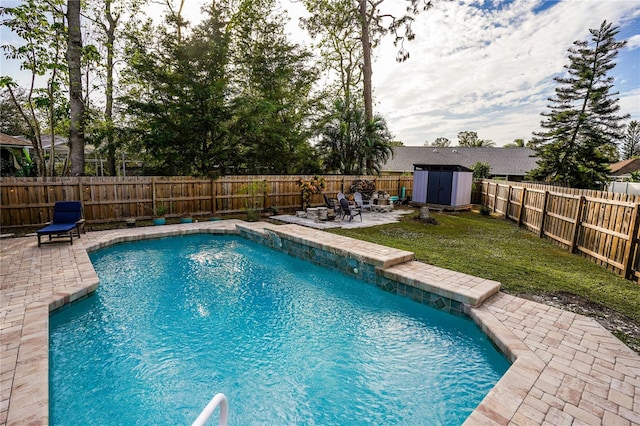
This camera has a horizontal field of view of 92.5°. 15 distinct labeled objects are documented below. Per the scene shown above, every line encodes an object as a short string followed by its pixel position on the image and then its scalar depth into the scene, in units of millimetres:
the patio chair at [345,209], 10009
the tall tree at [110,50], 10758
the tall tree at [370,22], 16484
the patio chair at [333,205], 10594
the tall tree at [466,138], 60359
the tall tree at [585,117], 19812
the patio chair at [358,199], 12273
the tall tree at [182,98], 11023
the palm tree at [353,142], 15289
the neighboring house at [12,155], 14445
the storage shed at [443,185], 13344
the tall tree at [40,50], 8805
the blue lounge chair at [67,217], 7067
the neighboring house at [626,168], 32469
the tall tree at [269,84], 14062
